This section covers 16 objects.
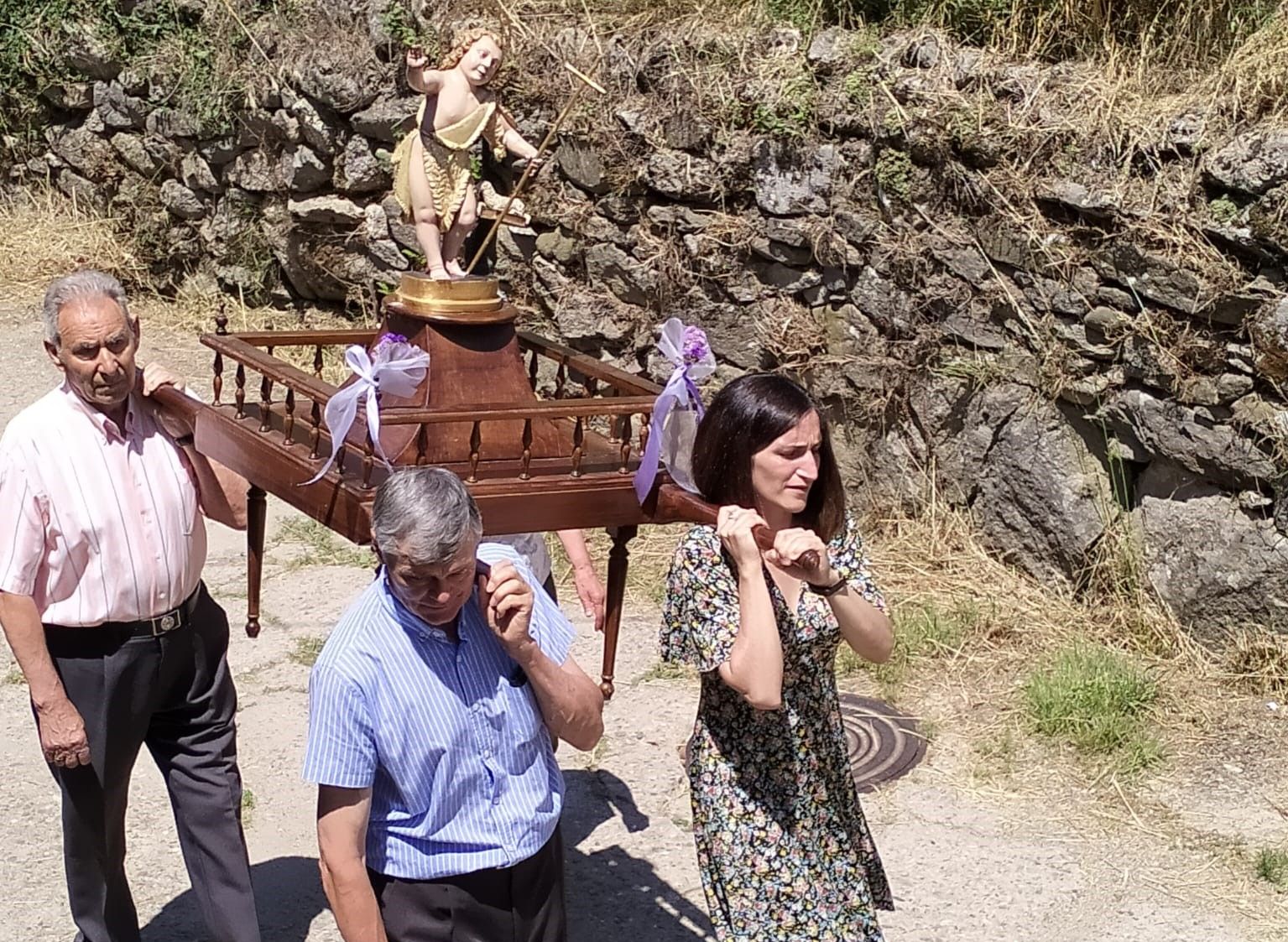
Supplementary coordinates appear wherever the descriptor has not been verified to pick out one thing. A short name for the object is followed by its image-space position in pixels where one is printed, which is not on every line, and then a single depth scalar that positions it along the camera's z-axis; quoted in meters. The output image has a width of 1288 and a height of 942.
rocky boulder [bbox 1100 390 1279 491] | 5.68
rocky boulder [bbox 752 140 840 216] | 6.73
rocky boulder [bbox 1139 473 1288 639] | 5.66
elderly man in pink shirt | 3.62
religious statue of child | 3.76
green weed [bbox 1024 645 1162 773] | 5.36
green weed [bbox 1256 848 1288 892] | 4.68
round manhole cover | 5.34
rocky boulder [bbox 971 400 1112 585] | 6.21
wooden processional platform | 3.06
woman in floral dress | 3.19
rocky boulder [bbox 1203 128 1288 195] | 5.51
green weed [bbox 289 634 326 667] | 6.25
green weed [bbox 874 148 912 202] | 6.48
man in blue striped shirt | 2.77
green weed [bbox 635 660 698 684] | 6.10
